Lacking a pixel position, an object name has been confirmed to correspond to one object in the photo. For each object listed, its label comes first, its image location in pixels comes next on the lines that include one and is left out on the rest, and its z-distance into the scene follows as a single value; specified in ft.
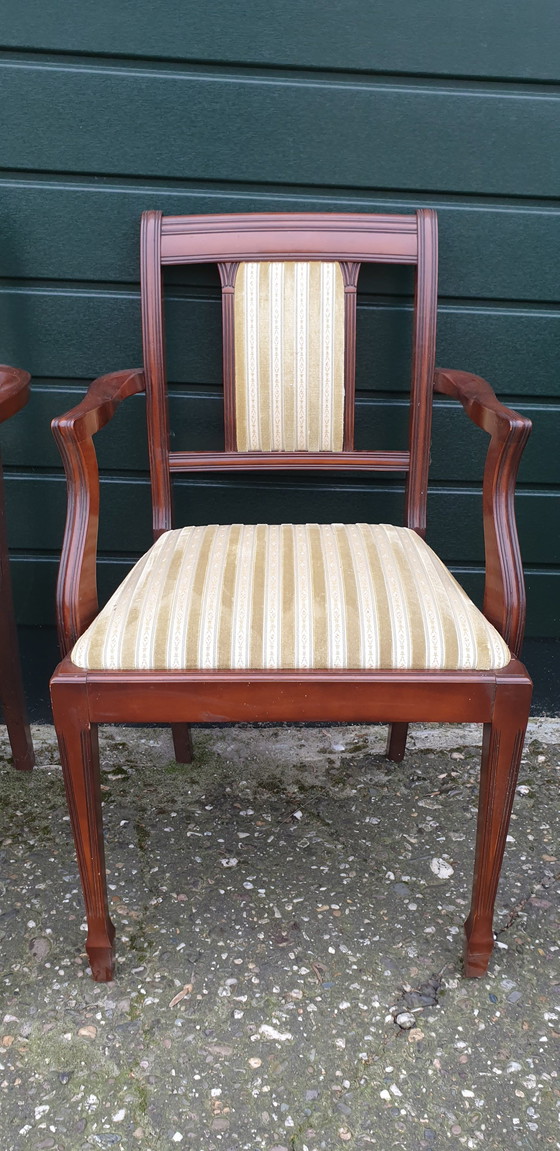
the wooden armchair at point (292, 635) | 3.77
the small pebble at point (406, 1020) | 4.16
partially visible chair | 5.58
